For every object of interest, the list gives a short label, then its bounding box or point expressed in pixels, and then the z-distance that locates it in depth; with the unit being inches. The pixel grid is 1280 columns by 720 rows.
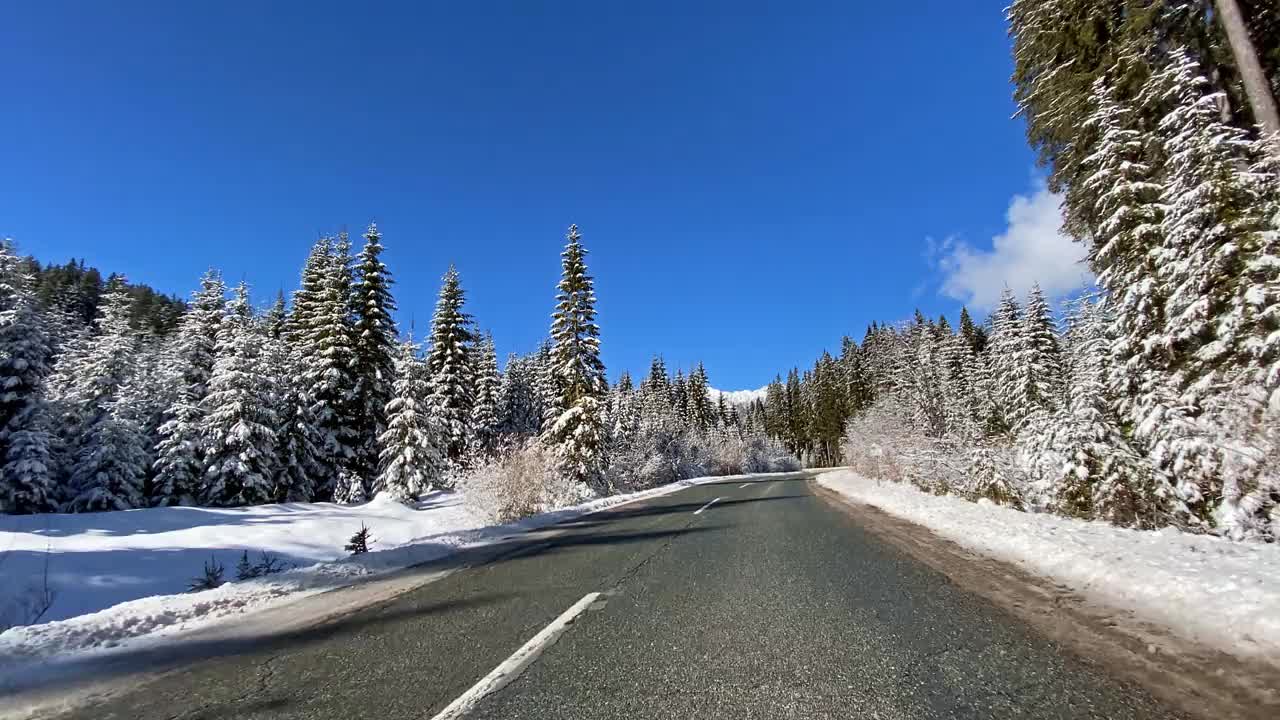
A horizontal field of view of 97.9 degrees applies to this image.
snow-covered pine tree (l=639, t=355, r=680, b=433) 2138.3
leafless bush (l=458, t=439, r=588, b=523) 725.9
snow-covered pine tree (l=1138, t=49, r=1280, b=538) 290.8
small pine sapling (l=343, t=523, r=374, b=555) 414.6
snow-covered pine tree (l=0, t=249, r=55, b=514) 943.0
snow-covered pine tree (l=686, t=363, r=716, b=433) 3339.1
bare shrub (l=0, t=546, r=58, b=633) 240.5
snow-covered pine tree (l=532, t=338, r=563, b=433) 2059.5
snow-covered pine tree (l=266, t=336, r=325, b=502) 1116.5
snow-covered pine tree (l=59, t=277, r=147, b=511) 1005.2
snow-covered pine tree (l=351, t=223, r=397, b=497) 1186.6
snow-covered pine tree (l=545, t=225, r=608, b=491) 1135.6
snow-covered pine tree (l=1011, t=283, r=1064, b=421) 1311.5
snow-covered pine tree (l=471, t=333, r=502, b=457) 1615.4
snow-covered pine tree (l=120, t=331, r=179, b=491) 1104.8
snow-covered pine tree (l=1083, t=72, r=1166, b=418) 374.3
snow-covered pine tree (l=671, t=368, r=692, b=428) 3100.9
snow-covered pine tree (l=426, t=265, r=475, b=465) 1409.9
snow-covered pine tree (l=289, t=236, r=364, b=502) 1139.3
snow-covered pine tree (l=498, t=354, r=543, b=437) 1793.8
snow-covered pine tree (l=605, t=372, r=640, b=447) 1707.7
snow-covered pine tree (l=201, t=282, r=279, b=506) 1030.4
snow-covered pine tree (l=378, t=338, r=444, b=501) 1080.8
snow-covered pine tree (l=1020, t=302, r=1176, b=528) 371.9
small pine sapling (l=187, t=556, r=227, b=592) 293.5
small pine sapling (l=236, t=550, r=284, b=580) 317.9
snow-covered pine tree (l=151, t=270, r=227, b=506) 1063.0
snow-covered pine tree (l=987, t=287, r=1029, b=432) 1405.0
